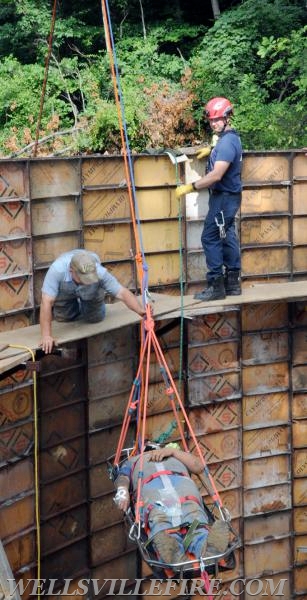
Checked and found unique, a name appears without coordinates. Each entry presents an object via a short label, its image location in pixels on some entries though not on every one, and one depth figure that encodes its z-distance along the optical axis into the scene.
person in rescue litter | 7.27
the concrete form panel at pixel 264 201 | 11.30
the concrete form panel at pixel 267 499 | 12.20
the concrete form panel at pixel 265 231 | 11.38
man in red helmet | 9.47
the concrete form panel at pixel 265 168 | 11.20
